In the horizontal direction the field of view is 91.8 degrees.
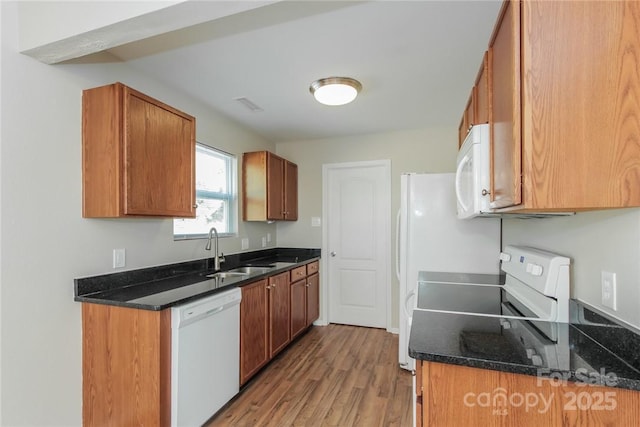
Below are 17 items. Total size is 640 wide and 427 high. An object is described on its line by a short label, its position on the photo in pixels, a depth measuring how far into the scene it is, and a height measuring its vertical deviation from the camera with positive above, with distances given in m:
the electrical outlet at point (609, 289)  1.05 -0.26
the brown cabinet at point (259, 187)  3.42 +0.33
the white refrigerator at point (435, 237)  2.56 -0.19
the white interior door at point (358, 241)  3.83 -0.33
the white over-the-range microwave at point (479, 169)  1.40 +0.21
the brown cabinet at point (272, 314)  2.41 -0.92
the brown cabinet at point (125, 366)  1.67 -0.84
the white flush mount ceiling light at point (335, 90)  2.32 +0.96
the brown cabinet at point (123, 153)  1.78 +0.38
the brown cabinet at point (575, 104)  0.88 +0.32
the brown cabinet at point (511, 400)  0.88 -0.57
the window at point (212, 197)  2.82 +0.19
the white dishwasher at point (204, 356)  1.74 -0.88
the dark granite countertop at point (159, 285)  1.74 -0.47
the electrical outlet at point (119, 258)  2.04 -0.27
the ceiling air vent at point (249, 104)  2.75 +1.03
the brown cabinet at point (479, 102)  1.41 +0.61
